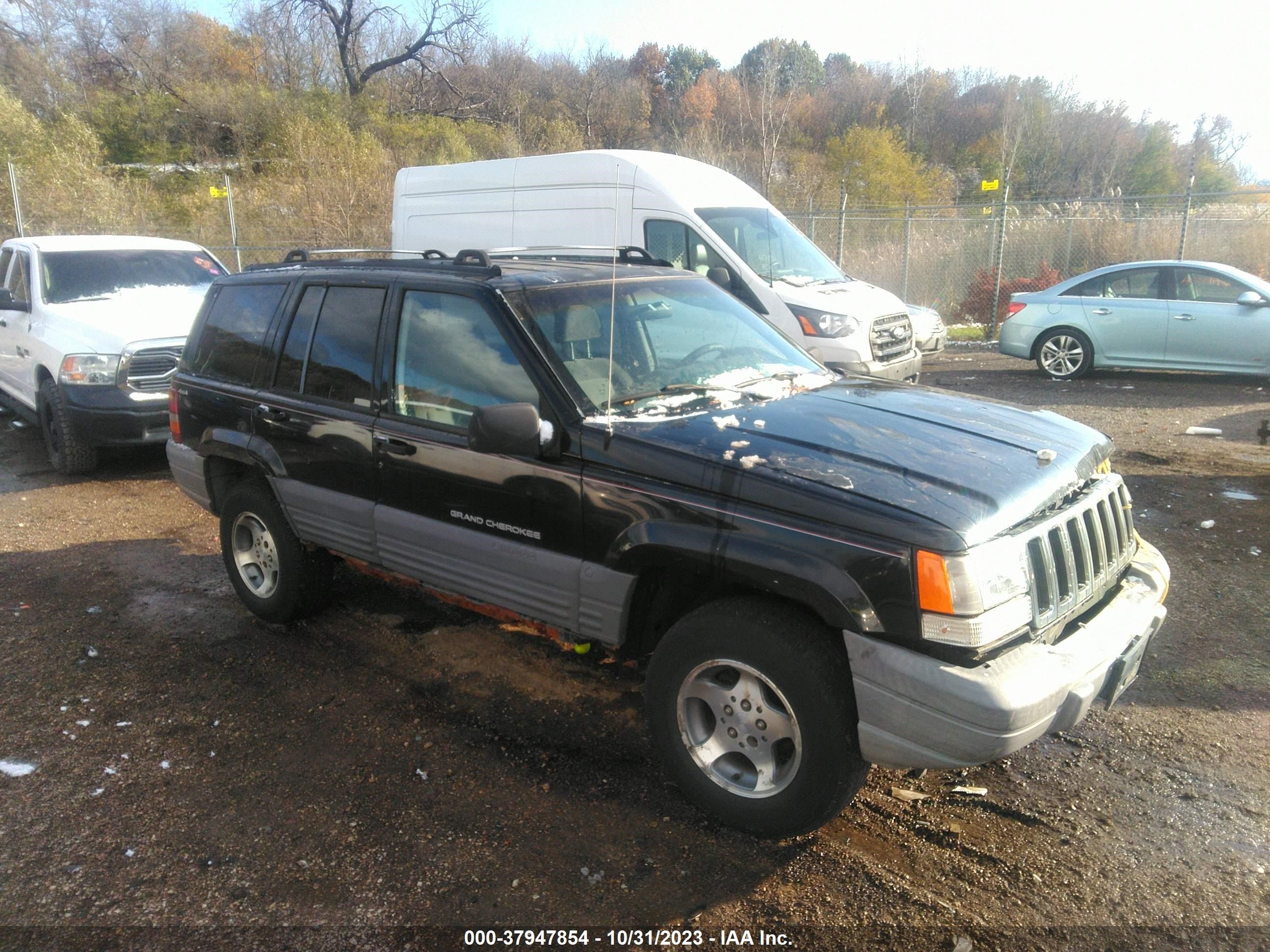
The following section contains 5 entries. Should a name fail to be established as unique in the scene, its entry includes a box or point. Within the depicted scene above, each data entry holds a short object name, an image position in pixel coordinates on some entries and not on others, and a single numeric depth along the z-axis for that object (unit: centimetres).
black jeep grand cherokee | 270
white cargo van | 899
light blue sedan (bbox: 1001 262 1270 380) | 1089
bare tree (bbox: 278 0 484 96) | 3294
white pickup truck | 772
